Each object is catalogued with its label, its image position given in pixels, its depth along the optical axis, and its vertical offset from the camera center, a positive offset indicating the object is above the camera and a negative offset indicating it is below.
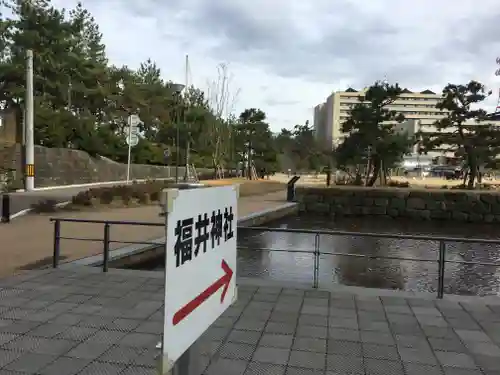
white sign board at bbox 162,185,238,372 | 1.49 -0.39
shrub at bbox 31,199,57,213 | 12.56 -1.36
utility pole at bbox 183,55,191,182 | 28.73 +1.99
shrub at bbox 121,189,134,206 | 15.04 -1.19
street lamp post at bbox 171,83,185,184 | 18.55 +3.24
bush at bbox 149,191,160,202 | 16.36 -1.26
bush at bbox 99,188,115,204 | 14.38 -1.17
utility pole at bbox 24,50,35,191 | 16.78 +1.39
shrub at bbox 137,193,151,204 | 15.78 -1.31
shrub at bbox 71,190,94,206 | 13.73 -1.23
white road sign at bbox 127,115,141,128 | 21.08 +2.01
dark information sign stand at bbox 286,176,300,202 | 19.52 -1.16
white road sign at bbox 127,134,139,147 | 21.88 +1.16
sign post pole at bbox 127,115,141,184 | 21.25 +1.63
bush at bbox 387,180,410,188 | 24.23 -0.85
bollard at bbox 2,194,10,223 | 10.51 -1.18
